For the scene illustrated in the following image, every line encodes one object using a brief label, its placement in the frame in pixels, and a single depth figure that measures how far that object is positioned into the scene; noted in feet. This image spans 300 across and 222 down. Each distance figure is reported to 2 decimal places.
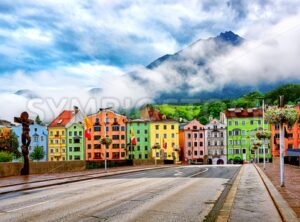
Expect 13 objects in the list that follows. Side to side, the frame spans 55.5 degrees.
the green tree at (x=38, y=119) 335.07
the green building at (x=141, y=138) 267.38
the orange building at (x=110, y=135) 261.73
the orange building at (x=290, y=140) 252.11
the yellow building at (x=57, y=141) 267.98
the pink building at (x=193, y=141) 269.48
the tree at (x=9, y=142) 250.97
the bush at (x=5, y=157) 195.44
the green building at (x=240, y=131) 267.23
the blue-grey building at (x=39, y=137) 270.99
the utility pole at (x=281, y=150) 45.42
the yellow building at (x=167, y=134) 266.98
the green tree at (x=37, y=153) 255.97
